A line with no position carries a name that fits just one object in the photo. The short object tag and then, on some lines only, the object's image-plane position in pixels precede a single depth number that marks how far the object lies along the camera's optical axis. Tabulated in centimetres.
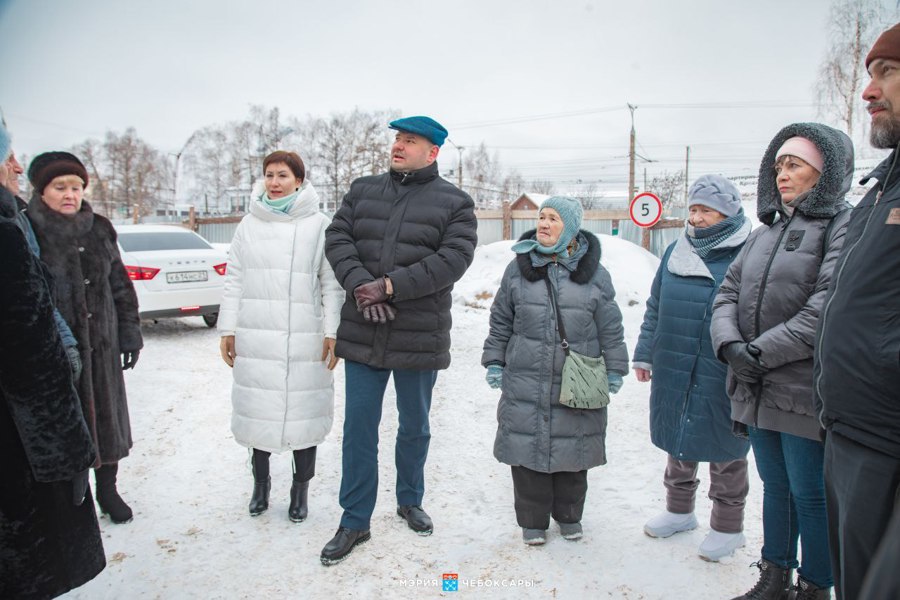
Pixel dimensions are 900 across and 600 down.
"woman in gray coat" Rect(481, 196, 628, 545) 313
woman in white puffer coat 330
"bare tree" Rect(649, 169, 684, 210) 4362
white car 803
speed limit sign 1075
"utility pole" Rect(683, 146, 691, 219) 5031
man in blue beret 307
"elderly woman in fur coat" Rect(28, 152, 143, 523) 317
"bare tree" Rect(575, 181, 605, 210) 5926
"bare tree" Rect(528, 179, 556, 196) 9016
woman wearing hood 240
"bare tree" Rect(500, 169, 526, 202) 9003
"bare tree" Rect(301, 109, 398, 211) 4495
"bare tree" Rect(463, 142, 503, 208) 7738
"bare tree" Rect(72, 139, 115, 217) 5403
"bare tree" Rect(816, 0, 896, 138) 2206
